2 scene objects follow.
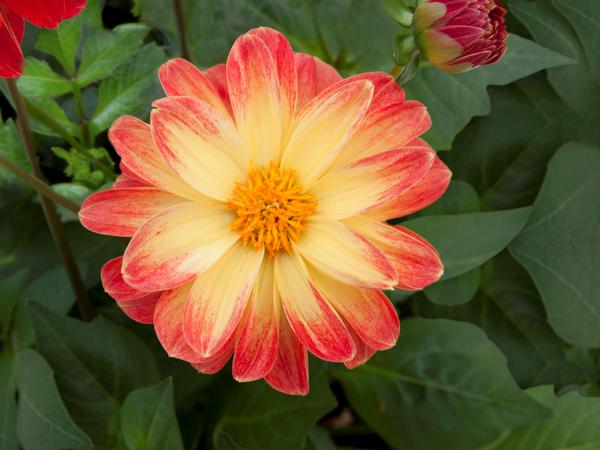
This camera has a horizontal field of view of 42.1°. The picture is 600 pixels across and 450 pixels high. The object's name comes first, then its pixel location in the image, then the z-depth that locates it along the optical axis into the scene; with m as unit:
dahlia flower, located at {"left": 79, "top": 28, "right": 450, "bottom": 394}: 0.49
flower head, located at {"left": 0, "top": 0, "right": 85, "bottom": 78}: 0.48
